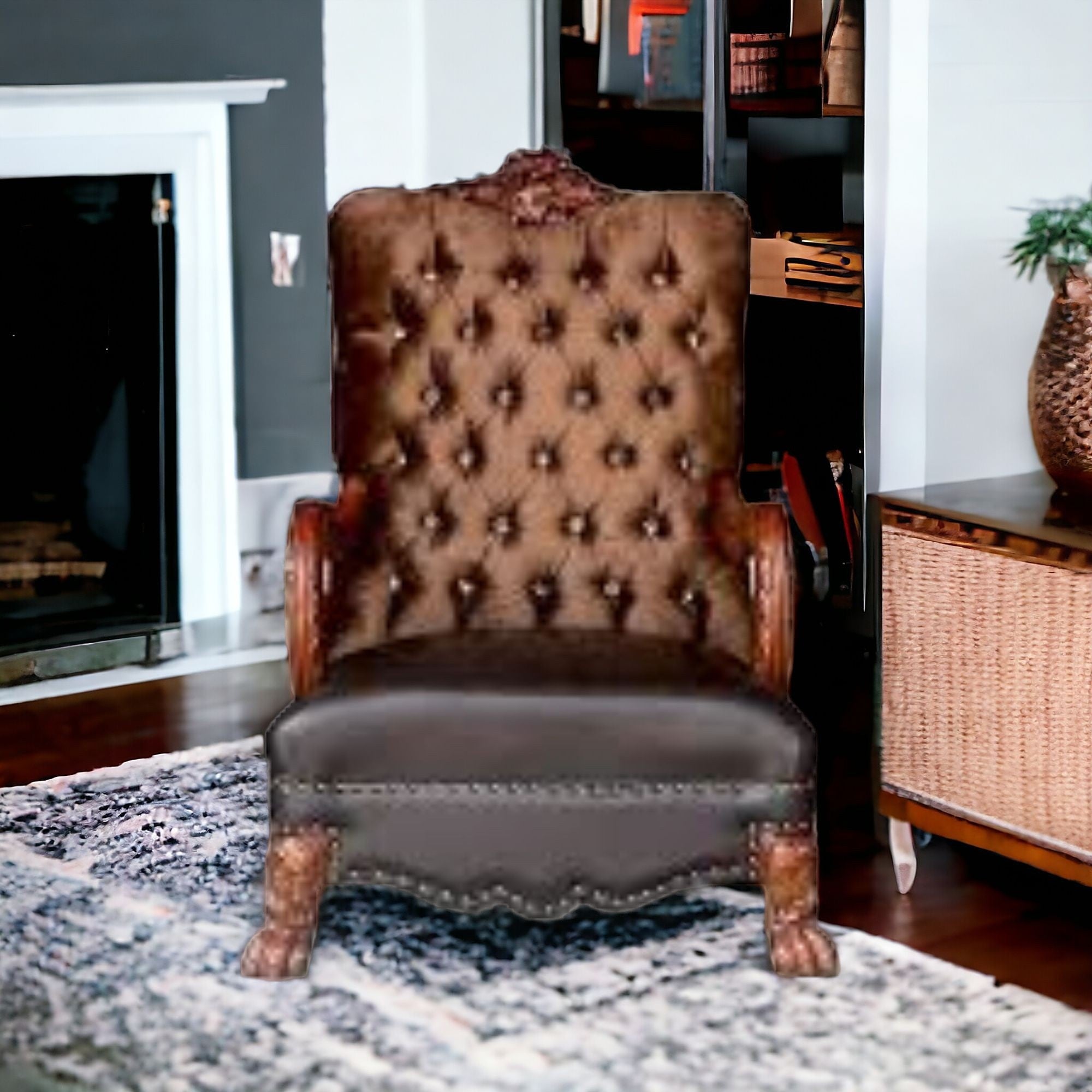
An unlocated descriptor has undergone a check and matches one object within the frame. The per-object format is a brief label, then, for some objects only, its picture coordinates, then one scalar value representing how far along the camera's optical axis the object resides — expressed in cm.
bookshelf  376
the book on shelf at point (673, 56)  421
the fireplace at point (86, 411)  441
